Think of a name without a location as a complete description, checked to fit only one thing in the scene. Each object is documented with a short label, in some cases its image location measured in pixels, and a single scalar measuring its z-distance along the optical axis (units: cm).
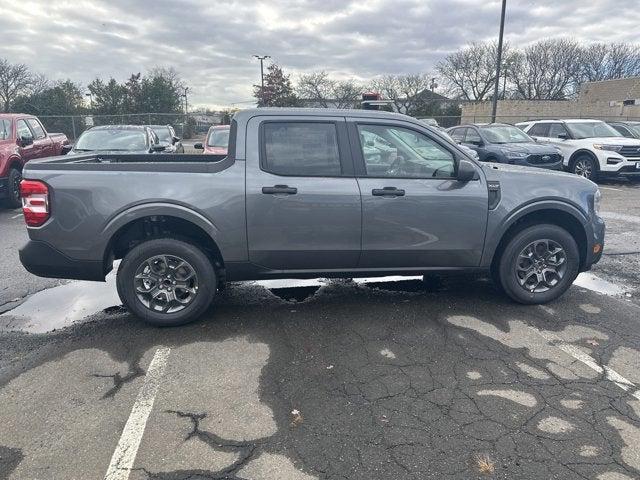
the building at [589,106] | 3981
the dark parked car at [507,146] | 1239
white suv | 1302
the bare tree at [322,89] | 5906
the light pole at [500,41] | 2157
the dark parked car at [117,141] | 1055
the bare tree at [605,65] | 6103
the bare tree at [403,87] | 5936
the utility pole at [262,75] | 4191
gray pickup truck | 398
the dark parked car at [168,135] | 1525
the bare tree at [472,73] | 6019
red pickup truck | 956
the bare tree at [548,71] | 6103
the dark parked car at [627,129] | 1501
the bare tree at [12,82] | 4406
